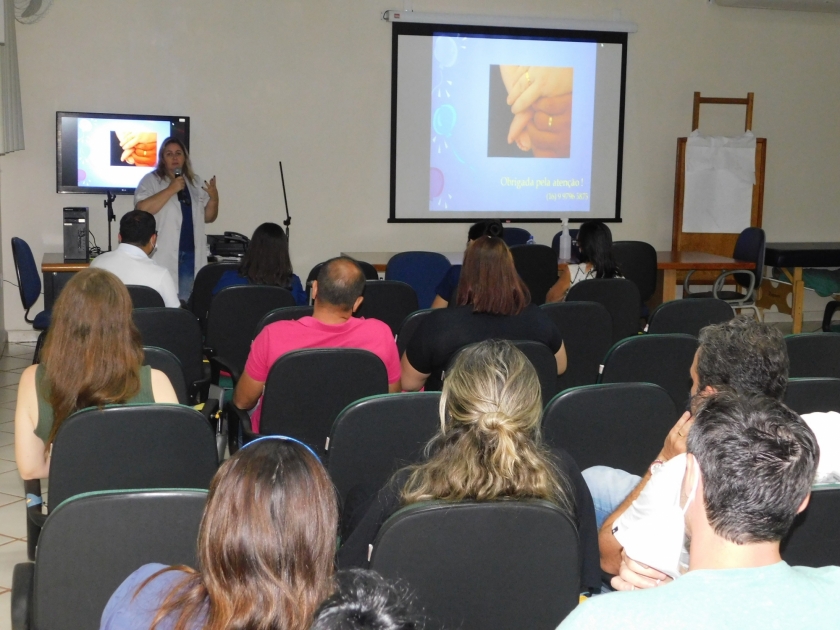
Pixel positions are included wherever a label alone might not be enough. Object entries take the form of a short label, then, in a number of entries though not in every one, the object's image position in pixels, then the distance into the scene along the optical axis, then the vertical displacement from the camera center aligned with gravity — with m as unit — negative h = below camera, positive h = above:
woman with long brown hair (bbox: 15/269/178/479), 2.37 -0.48
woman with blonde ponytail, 1.77 -0.55
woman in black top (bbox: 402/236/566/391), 3.19 -0.46
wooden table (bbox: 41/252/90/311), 6.09 -0.62
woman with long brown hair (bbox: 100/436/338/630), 1.17 -0.48
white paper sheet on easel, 8.15 +0.18
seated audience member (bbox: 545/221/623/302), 4.99 -0.36
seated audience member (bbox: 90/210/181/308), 4.27 -0.36
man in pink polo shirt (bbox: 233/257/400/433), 3.17 -0.52
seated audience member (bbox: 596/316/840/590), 1.68 -0.55
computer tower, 6.25 -0.34
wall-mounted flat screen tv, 6.79 +0.30
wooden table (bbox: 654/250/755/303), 6.91 -0.51
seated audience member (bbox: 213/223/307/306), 4.43 -0.35
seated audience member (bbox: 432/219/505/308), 4.78 -0.51
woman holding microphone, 6.04 -0.13
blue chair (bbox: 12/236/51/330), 5.61 -0.57
